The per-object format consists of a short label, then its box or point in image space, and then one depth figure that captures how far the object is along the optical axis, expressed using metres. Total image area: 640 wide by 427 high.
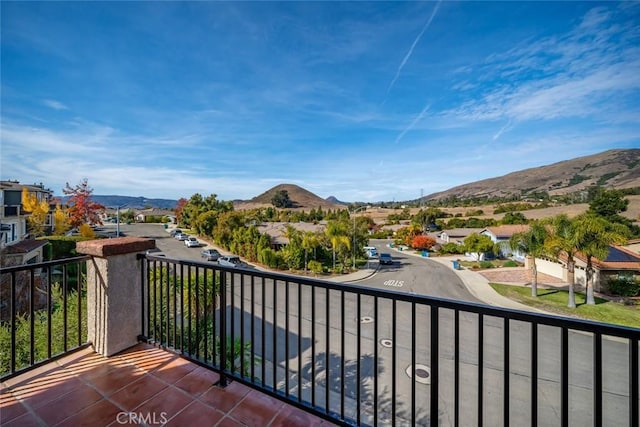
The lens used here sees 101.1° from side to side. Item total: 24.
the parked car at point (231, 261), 17.79
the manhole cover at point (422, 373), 6.61
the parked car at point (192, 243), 26.19
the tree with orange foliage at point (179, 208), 44.50
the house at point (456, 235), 31.59
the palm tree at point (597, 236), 11.91
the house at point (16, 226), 10.75
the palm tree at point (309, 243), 18.37
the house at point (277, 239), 21.11
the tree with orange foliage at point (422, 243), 29.73
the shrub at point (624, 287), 14.39
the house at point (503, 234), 24.74
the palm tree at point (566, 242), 12.68
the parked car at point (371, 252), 24.80
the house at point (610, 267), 14.73
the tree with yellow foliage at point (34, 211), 19.67
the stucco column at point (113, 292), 2.22
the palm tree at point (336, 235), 18.50
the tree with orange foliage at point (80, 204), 25.44
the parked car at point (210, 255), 20.02
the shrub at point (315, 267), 17.83
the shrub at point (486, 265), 21.87
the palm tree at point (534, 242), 14.29
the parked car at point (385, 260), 21.48
